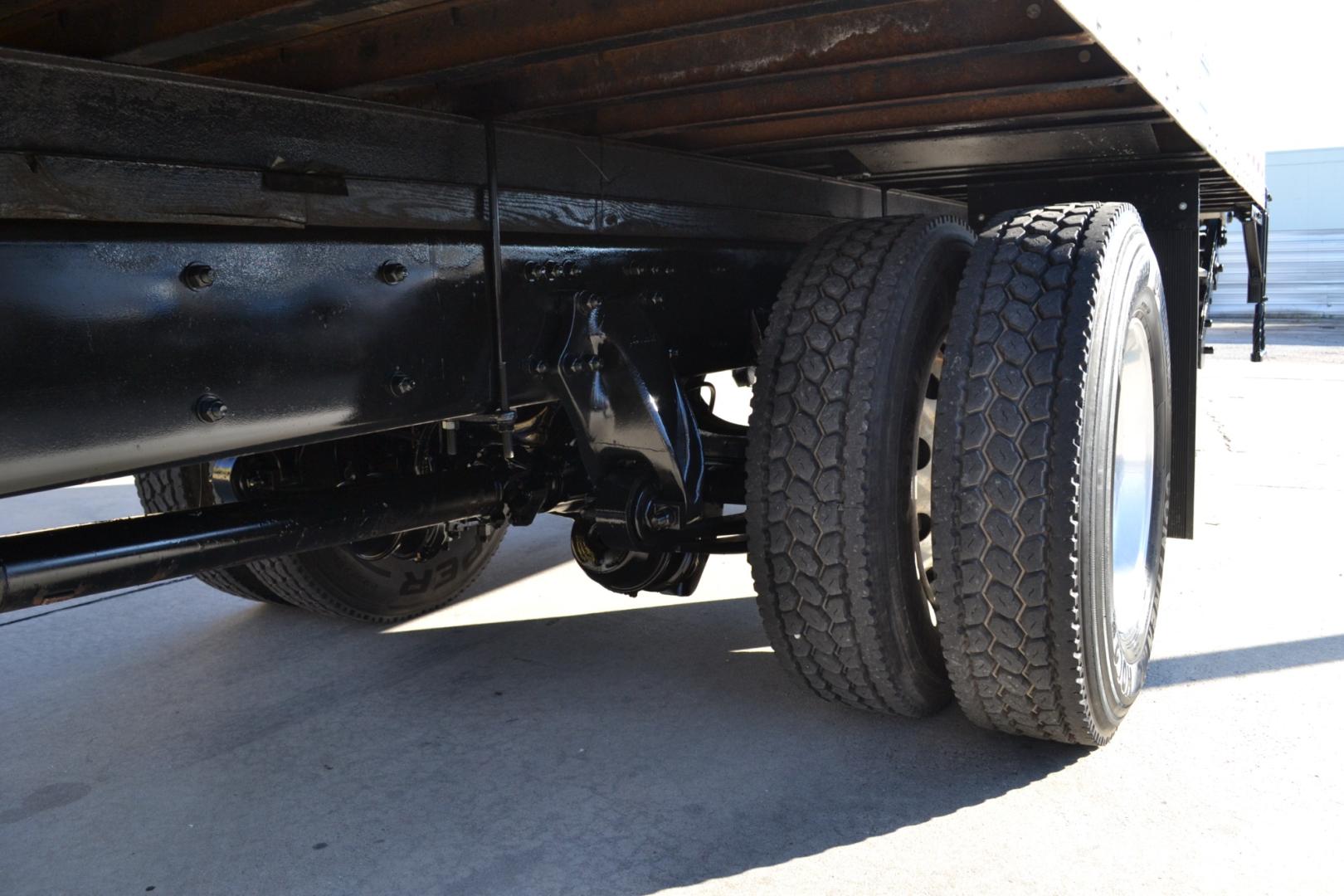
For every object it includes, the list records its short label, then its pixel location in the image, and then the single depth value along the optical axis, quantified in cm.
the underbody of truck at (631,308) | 186
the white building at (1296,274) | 2112
